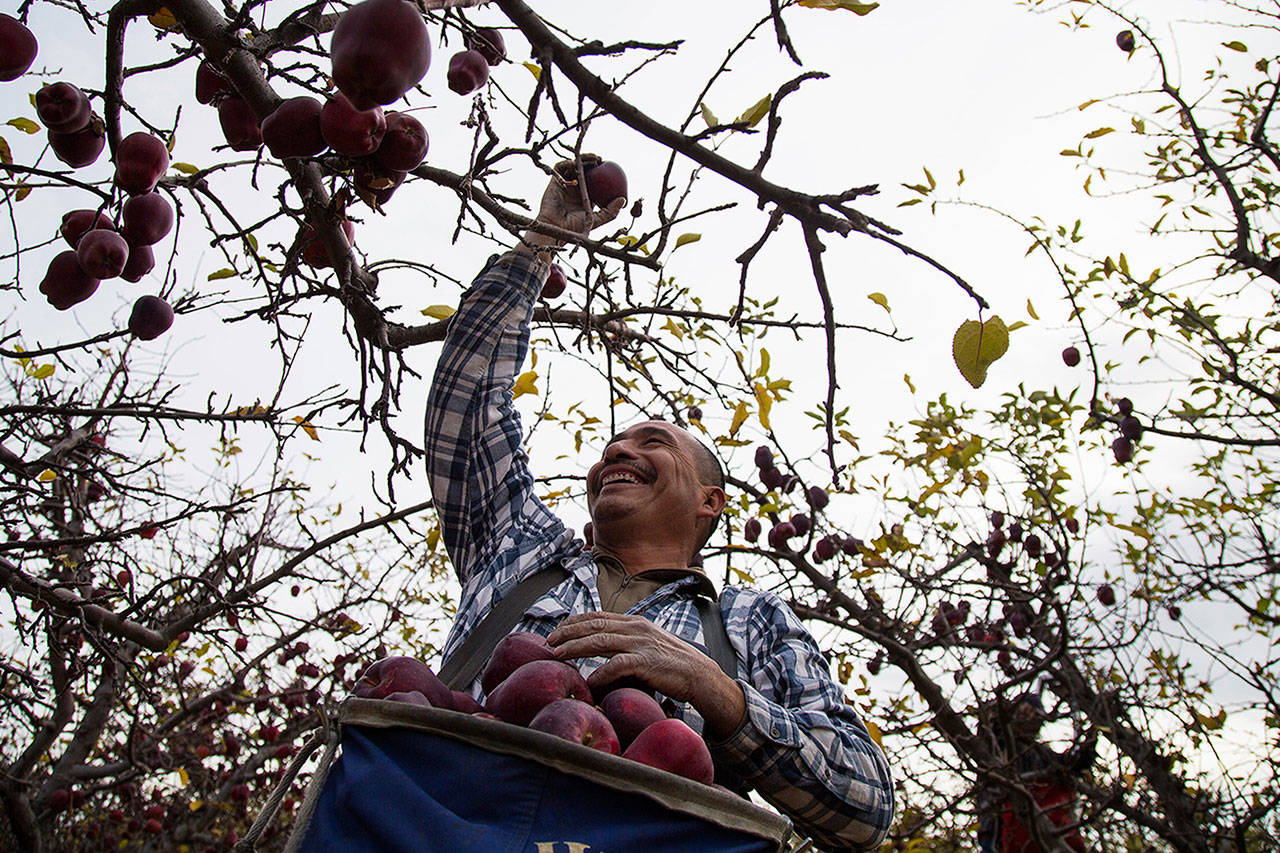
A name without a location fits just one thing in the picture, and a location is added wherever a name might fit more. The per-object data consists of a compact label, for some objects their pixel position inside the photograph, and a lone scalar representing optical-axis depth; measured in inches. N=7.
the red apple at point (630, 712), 51.1
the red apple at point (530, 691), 49.0
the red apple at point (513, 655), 55.4
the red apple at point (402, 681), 49.2
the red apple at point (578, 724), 43.9
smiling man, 58.7
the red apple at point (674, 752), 44.9
